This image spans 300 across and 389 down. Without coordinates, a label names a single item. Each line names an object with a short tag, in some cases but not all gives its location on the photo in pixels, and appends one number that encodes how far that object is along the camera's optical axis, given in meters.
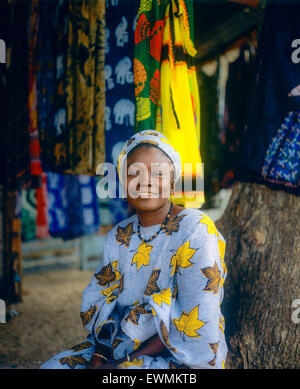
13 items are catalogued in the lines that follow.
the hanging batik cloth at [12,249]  3.68
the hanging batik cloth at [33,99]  2.85
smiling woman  1.39
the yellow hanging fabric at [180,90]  1.88
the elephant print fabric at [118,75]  2.21
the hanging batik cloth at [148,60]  1.97
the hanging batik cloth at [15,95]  2.87
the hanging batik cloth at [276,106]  1.94
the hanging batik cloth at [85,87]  2.33
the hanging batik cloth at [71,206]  3.28
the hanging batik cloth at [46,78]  2.74
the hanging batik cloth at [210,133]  3.76
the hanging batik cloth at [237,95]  3.35
